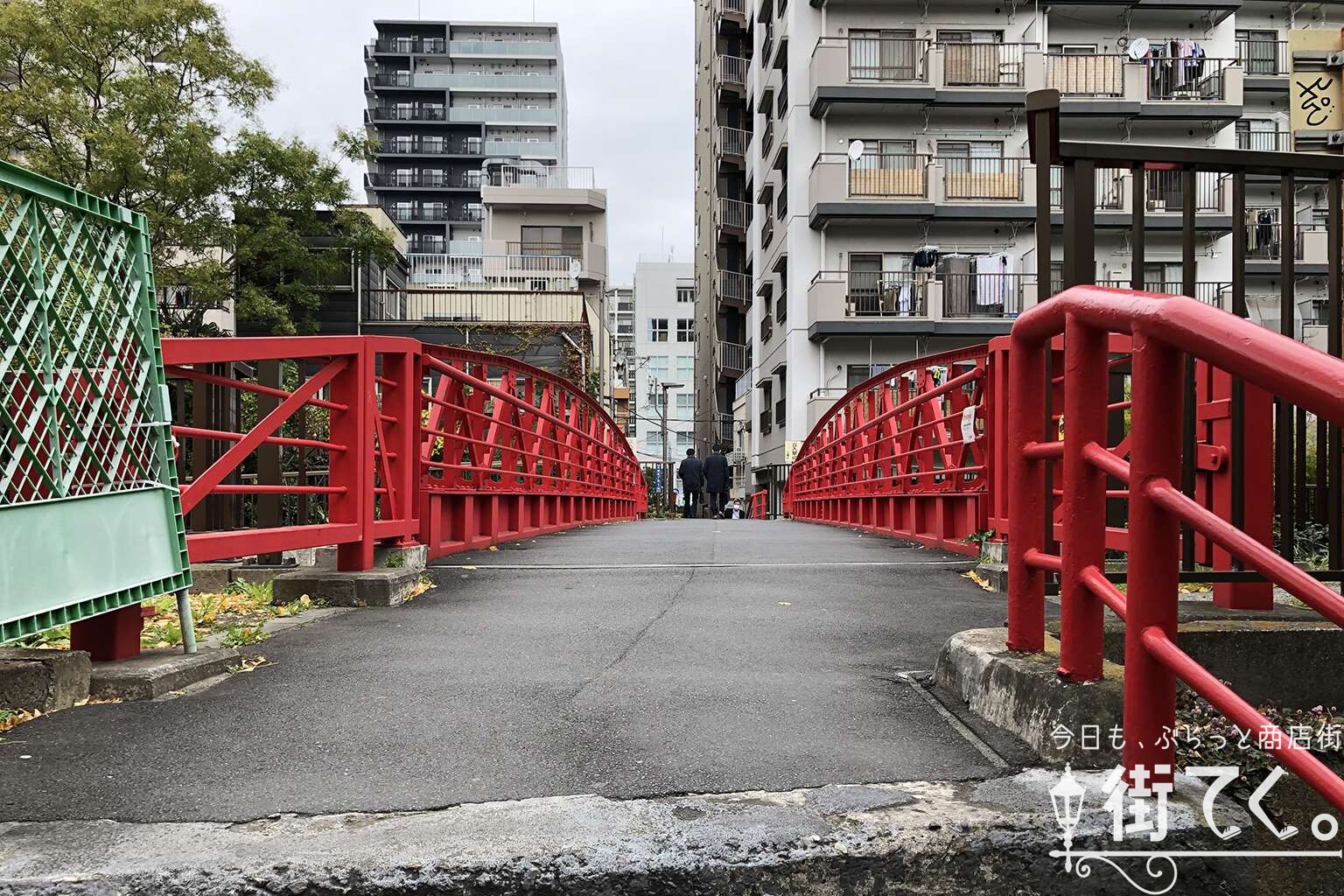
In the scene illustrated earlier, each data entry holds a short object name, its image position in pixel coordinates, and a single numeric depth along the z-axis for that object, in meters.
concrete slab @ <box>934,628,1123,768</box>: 2.32
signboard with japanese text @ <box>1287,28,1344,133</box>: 4.20
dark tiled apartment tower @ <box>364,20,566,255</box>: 67.38
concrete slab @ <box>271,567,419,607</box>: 4.90
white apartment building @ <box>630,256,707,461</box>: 76.56
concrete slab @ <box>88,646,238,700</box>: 3.07
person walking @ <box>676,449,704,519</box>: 24.73
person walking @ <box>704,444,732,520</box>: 25.42
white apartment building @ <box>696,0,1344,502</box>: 23.03
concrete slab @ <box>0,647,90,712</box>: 2.89
